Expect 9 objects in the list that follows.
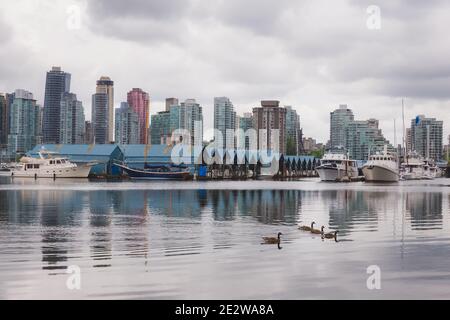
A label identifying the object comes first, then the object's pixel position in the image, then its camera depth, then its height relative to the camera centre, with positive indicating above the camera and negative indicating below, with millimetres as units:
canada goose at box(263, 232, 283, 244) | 31250 -4183
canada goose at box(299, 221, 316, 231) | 36869 -4250
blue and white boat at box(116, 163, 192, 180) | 161000 -3716
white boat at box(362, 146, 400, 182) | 152250 -2126
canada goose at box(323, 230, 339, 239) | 34344 -4315
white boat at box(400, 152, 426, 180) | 194775 -4048
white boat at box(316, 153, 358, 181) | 157875 -2066
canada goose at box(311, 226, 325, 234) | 35909 -4260
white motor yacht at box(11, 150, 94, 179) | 158125 -2645
